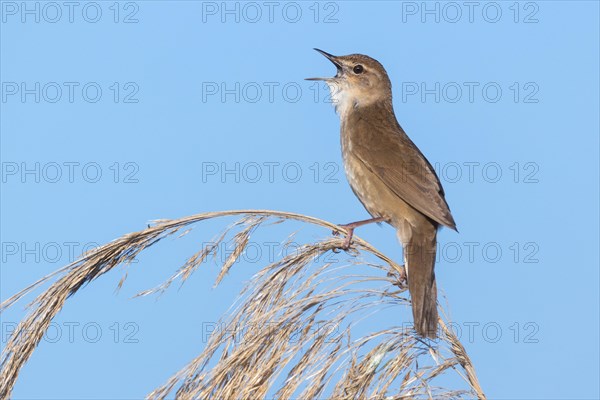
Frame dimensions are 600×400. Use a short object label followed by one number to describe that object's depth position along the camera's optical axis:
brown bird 8.45
